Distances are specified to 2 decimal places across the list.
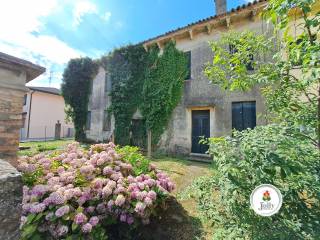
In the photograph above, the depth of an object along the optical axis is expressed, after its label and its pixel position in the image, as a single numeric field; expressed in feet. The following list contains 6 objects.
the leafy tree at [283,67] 5.36
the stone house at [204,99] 29.73
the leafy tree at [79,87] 53.78
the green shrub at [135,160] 13.65
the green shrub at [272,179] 5.26
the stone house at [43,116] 80.38
